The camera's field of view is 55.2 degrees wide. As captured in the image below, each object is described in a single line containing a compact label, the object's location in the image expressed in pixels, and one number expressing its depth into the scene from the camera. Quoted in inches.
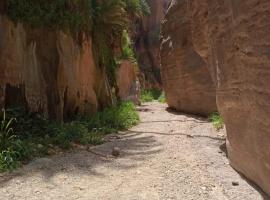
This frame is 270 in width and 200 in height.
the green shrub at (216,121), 208.4
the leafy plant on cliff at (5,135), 150.5
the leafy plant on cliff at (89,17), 205.0
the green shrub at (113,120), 223.8
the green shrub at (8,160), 135.0
